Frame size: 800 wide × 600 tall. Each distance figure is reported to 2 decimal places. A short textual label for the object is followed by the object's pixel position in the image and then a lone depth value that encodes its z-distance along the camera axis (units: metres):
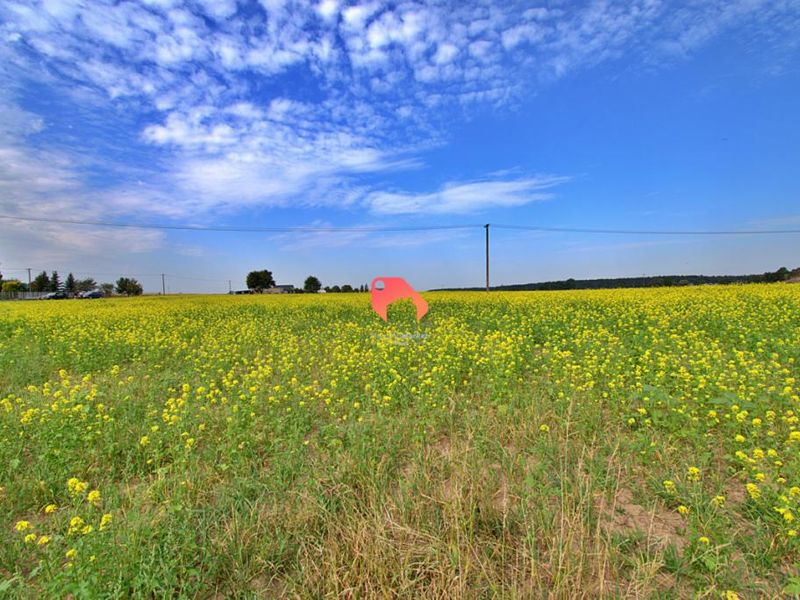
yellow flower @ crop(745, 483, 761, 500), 2.62
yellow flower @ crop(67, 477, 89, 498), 2.78
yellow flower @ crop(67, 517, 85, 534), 2.34
